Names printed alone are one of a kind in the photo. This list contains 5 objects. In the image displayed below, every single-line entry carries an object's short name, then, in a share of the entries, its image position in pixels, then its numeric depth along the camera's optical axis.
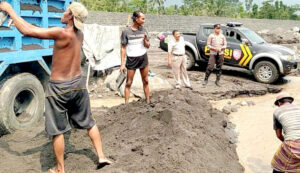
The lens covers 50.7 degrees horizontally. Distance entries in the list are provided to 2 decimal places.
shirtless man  3.31
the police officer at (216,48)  9.06
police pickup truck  10.01
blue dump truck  4.73
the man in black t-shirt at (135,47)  5.77
